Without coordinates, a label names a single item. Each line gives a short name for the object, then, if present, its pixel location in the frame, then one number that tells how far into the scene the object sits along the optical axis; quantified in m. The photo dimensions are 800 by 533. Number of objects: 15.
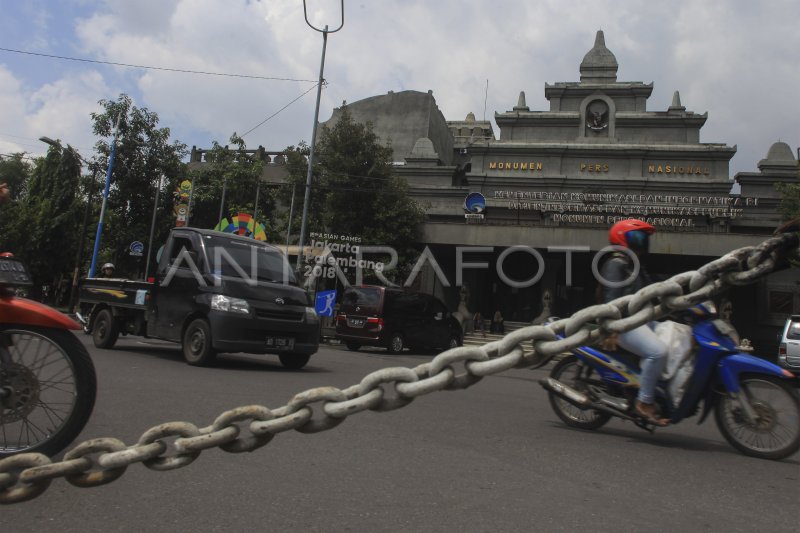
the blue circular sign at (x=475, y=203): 31.80
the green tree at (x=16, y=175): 38.72
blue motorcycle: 4.75
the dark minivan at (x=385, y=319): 16.98
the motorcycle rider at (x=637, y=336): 4.94
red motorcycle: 3.43
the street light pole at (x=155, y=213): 28.79
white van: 15.00
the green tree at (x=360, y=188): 26.09
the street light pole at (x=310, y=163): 22.69
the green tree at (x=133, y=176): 28.52
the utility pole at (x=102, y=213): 26.73
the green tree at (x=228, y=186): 31.35
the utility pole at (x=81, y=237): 26.90
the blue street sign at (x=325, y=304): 19.95
